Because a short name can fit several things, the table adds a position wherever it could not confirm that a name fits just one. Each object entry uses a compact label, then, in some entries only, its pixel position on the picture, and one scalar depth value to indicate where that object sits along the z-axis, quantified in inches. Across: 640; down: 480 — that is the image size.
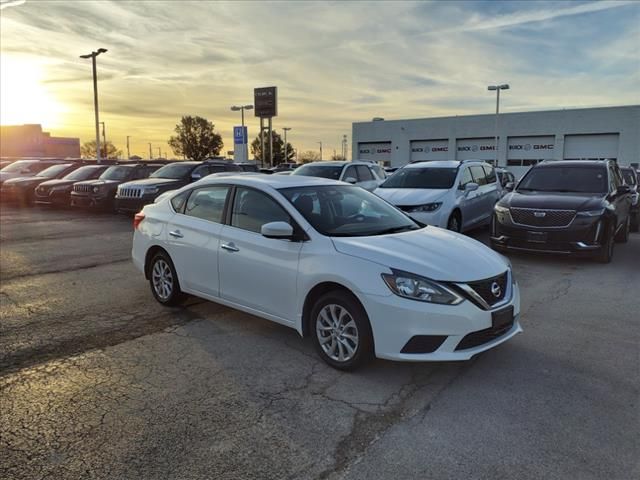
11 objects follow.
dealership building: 1845.5
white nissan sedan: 147.9
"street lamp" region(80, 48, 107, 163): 1238.3
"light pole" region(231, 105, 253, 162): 1620.6
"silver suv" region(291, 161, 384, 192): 526.9
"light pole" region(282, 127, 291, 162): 3024.1
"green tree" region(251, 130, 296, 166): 2928.2
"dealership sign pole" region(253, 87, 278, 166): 1765.5
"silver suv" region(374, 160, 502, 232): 396.2
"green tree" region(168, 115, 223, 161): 2758.4
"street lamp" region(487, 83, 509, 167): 1553.9
